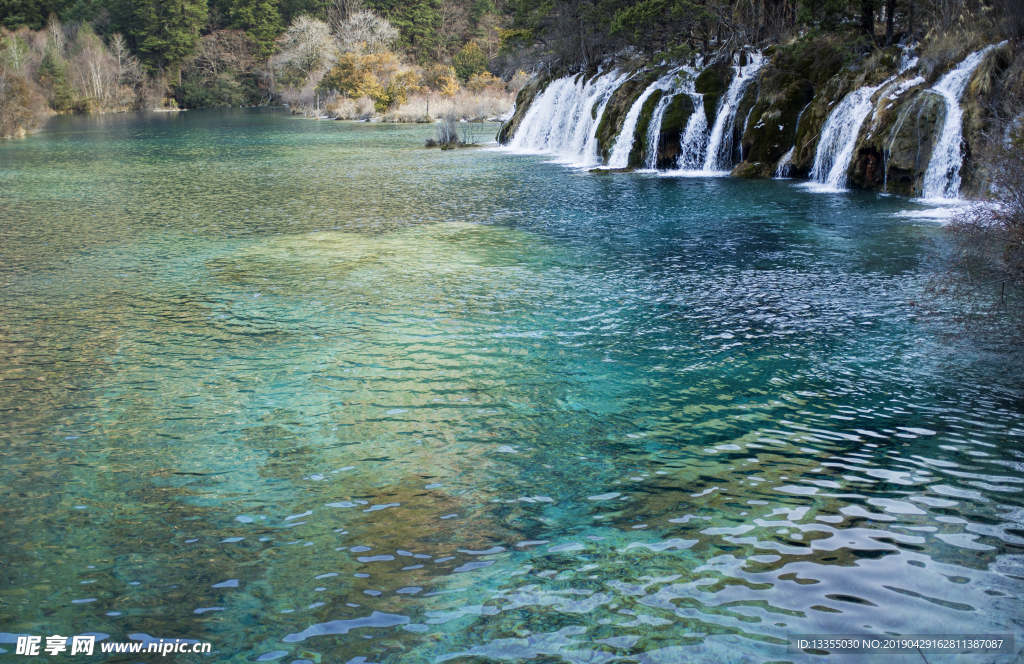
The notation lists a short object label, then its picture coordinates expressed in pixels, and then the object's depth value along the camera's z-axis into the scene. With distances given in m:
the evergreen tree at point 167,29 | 82.69
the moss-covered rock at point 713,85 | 21.45
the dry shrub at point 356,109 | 60.31
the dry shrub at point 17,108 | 37.88
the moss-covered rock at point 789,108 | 18.92
